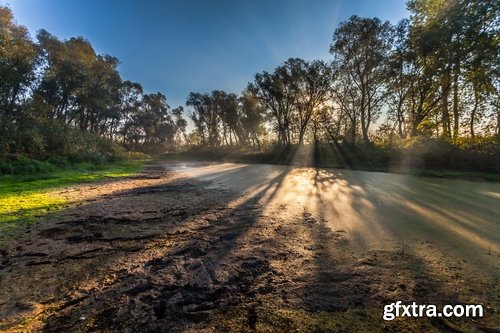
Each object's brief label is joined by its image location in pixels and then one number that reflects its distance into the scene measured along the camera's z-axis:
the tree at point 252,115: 41.37
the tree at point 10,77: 13.20
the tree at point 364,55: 22.83
